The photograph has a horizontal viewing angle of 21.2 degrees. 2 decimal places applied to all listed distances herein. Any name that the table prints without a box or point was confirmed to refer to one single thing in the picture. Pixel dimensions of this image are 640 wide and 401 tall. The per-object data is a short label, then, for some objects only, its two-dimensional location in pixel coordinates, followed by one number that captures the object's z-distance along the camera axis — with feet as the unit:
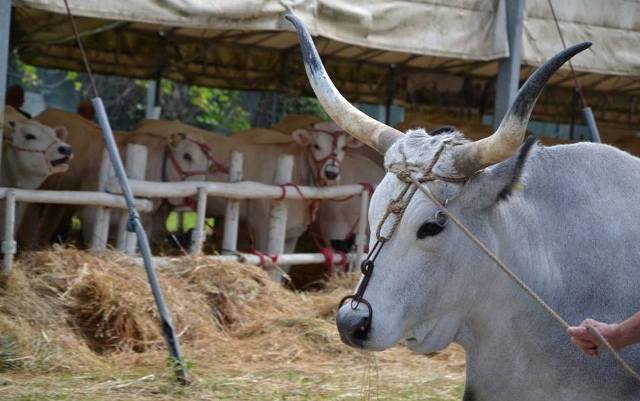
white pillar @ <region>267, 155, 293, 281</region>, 52.50
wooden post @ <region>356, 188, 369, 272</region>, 54.89
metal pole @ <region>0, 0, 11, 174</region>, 35.06
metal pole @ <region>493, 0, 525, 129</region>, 48.51
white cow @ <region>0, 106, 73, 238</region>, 47.78
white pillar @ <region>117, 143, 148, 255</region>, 46.43
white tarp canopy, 39.67
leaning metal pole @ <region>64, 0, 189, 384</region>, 33.40
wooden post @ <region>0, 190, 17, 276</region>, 38.06
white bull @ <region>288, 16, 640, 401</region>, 18.93
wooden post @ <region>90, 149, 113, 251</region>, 43.44
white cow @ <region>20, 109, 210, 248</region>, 54.11
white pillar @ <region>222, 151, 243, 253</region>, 49.21
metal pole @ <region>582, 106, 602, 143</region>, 43.72
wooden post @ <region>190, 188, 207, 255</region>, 45.96
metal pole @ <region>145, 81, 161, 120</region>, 73.79
